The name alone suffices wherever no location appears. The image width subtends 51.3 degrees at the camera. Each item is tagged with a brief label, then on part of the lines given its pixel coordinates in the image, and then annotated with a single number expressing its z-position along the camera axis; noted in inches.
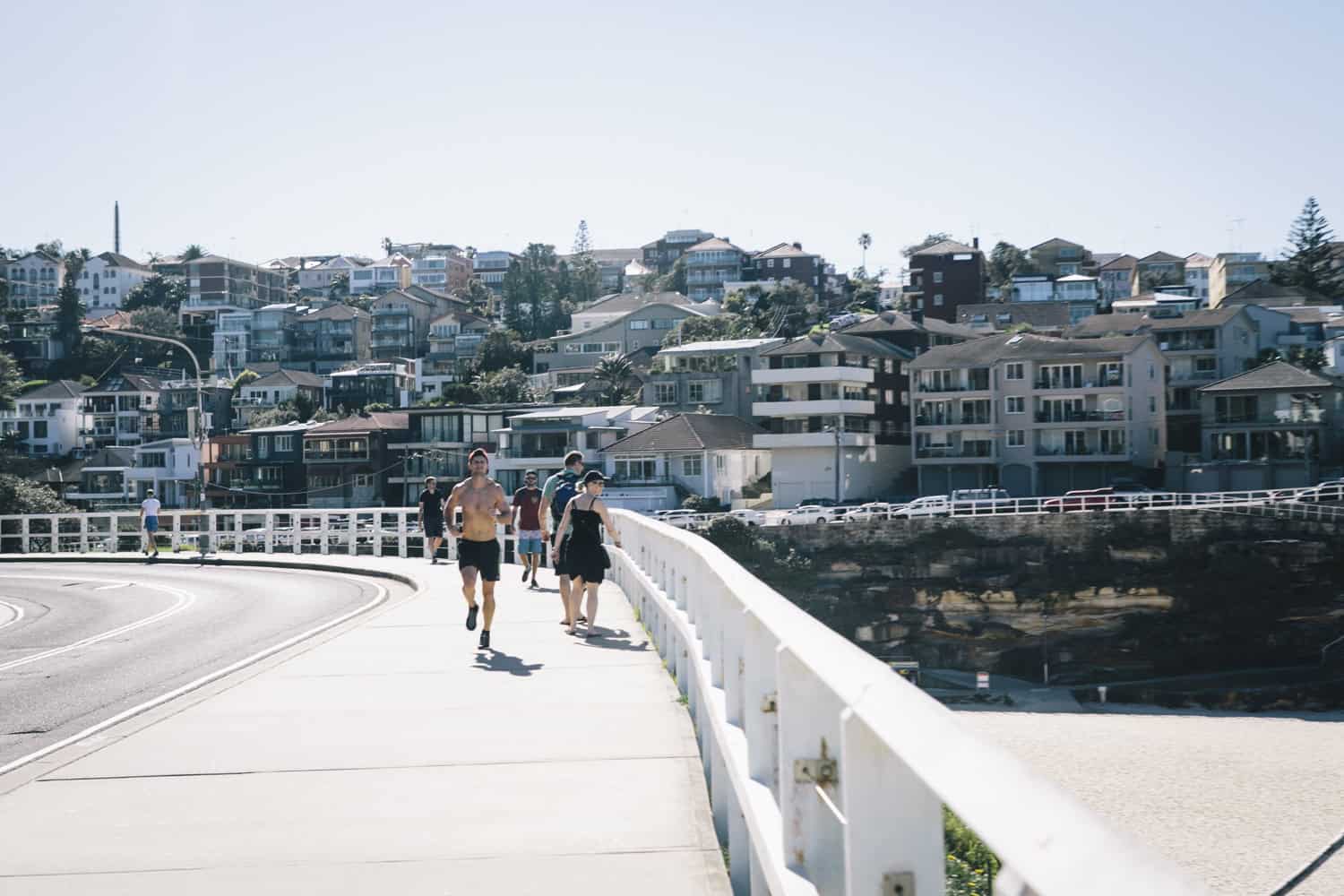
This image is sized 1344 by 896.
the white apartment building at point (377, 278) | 6806.1
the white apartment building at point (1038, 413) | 3048.7
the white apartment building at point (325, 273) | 7185.0
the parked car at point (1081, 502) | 2753.4
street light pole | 1665.8
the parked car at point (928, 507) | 2792.8
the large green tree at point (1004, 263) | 6067.9
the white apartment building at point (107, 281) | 6914.4
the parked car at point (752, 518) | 2689.7
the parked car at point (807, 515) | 2711.6
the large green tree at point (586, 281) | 6245.1
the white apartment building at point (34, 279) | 6860.2
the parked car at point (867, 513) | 2731.3
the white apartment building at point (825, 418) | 3159.5
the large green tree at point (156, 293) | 6540.4
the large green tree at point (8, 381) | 4217.5
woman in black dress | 561.6
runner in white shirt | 1386.2
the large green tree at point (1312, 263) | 5221.5
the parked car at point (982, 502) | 2800.2
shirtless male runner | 549.6
